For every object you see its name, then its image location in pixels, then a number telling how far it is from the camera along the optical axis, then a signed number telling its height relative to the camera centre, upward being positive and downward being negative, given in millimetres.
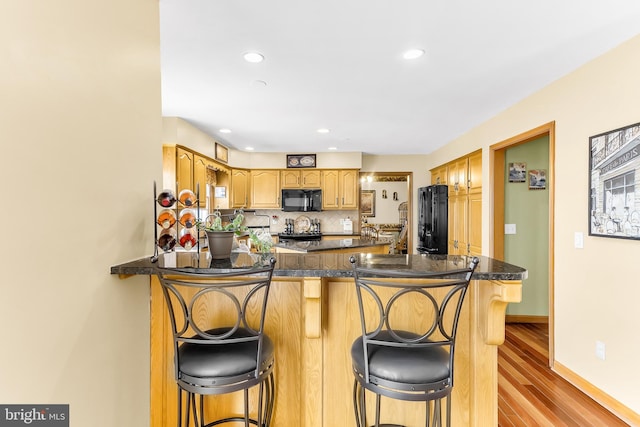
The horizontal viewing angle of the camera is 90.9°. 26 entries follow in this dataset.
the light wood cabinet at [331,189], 5910 +441
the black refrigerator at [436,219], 5154 -112
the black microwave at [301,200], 5871 +233
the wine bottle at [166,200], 1641 +65
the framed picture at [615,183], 2039 +205
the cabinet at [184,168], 3717 +568
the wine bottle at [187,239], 1723 -146
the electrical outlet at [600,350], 2289 -1010
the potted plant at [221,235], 1680 -122
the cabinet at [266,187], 5973 +484
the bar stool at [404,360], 1190 -595
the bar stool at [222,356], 1222 -586
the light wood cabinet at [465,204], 4144 +129
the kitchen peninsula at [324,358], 1627 -772
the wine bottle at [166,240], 1621 -143
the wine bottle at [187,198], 1736 +80
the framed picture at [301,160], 5910 +978
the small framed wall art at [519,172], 3875 +498
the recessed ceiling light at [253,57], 2297 +1156
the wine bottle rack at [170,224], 1628 -61
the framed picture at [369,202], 9891 +314
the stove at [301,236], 5777 -433
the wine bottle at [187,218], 1729 -31
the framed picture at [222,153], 5053 +989
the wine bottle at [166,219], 1657 -37
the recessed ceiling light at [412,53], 2238 +1149
